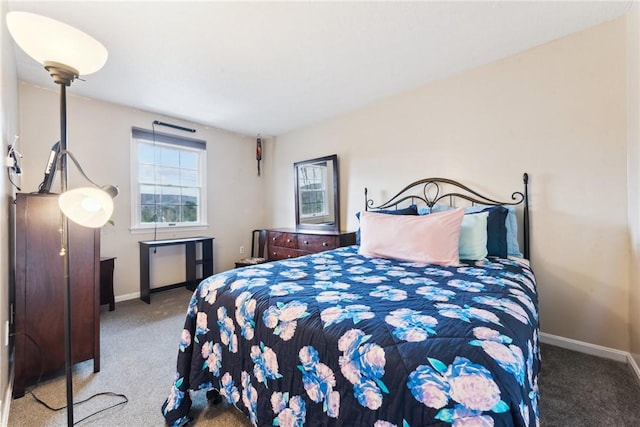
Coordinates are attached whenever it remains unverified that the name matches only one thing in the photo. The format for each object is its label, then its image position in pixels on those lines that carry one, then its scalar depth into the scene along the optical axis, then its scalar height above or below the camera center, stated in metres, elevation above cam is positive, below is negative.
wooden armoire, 1.66 -0.48
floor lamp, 0.98 +0.63
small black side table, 2.86 -0.69
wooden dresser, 3.13 -0.34
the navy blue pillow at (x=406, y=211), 2.47 +0.01
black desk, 3.46 -0.60
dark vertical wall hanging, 4.62 +1.10
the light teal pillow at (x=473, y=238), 1.94 -0.19
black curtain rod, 3.53 +1.20
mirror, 3.61 +0.29
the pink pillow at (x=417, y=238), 1.84 -0.18
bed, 0.72 -0.42
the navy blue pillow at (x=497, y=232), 2.02 -0.15
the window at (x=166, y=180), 3.44 +0.48
